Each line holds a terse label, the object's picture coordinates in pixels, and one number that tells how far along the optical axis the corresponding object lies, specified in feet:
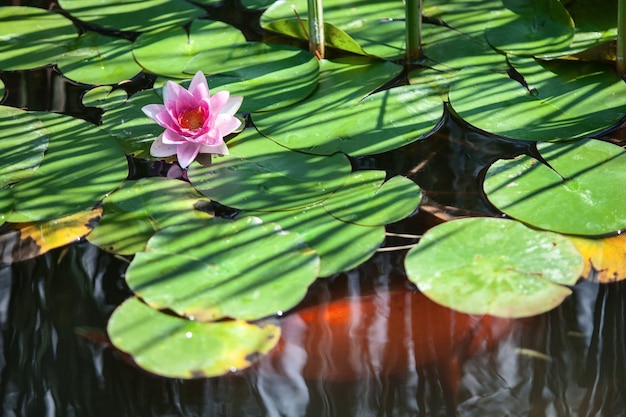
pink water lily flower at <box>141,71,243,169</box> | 11.79
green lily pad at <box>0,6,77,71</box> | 12.52
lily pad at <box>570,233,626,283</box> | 11.27
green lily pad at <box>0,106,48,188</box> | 11.76
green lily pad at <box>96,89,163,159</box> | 11.92
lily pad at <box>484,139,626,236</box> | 11.42
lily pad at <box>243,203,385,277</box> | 11.34
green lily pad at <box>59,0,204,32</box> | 12.71
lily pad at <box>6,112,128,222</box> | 11.60
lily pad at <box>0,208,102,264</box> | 11.49
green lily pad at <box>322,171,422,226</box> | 11.48
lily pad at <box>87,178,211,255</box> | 11.47
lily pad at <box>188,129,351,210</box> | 11.57
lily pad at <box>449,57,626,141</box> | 11.85
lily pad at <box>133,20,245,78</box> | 12.37
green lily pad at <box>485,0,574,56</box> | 12.30
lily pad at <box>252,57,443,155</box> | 11.83
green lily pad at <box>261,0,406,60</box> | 12.40
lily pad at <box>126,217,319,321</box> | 11.18
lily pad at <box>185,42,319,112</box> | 12.10
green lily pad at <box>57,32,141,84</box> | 12.36
